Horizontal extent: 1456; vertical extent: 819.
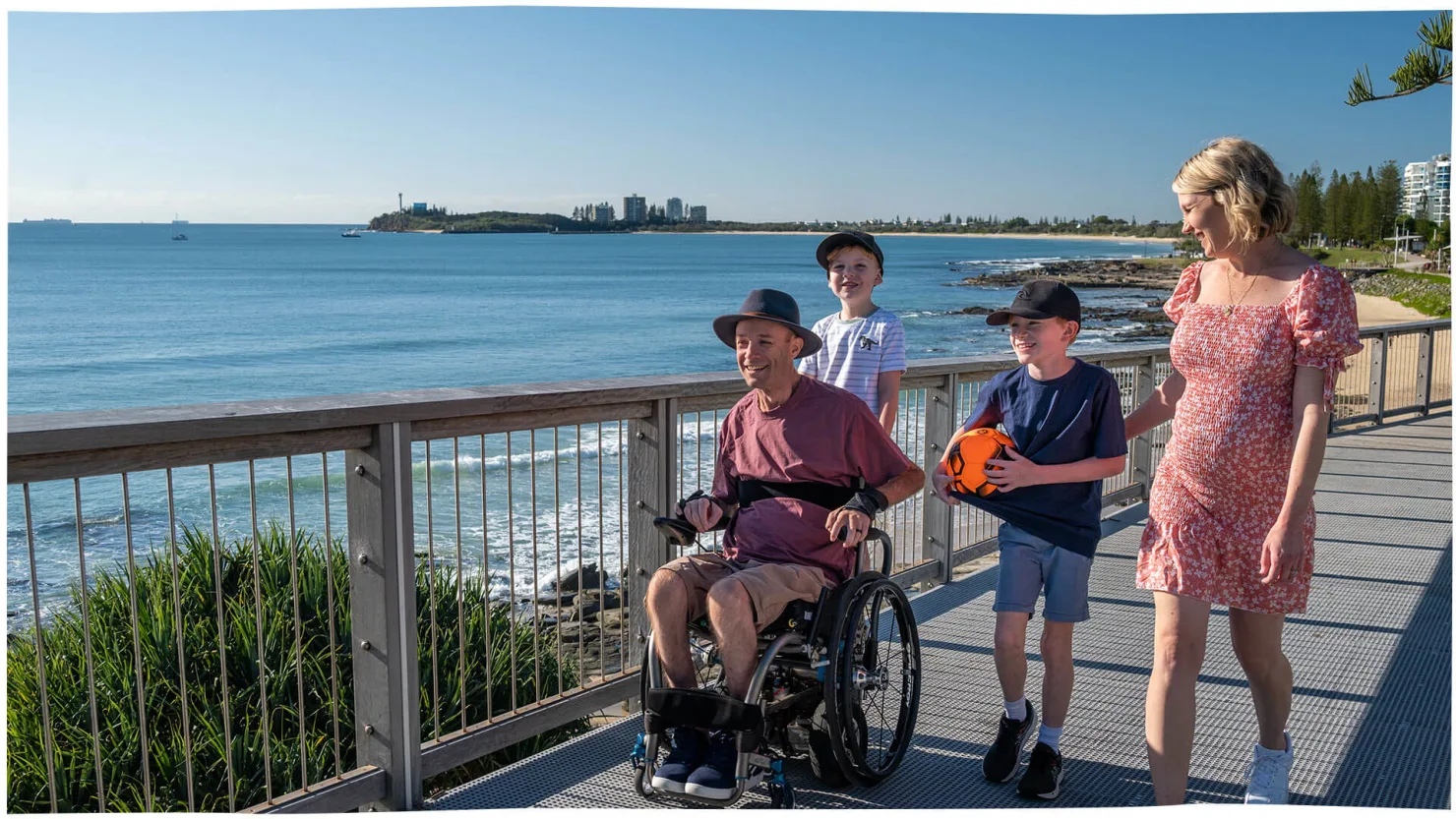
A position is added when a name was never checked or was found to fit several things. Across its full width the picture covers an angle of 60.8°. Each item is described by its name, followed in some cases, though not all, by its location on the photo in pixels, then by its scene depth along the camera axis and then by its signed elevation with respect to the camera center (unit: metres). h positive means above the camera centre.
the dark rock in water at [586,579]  9.37 -2.52
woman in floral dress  2.38 -0.38
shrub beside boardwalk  3.66 -1.44
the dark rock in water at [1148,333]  40.45 -2.81
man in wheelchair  2.78 -0.59
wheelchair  2.66 -1.00
